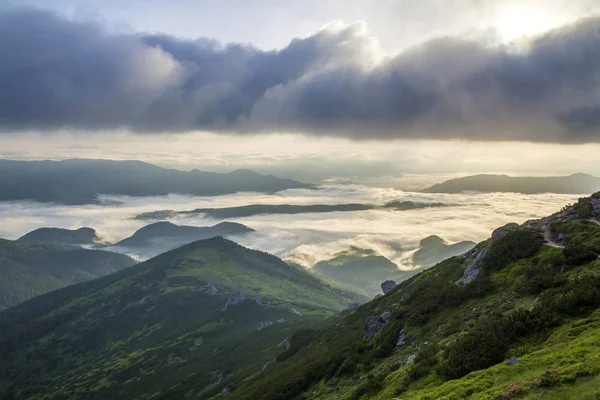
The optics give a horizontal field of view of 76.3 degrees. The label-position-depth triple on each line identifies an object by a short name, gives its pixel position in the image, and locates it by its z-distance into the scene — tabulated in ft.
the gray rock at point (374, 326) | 220.74
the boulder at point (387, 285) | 600.89
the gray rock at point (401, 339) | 174.29
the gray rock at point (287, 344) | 446.60
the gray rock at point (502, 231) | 233.64
